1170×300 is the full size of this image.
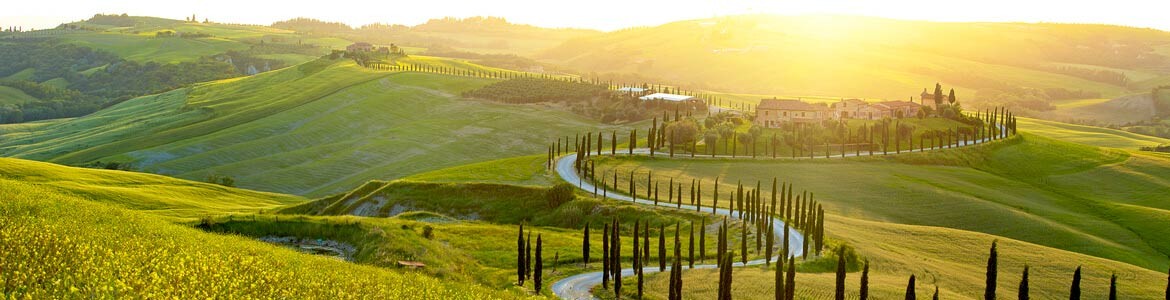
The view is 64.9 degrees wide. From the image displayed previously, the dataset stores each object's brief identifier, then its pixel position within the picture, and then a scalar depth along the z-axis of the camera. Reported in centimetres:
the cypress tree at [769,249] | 7269
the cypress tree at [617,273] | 6225
